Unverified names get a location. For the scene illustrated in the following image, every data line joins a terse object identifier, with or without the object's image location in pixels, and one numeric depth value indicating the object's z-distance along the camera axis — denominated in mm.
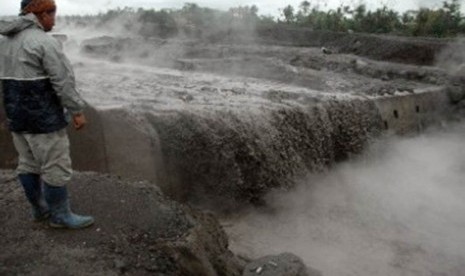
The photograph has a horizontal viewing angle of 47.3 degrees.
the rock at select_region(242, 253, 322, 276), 4371
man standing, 3322
